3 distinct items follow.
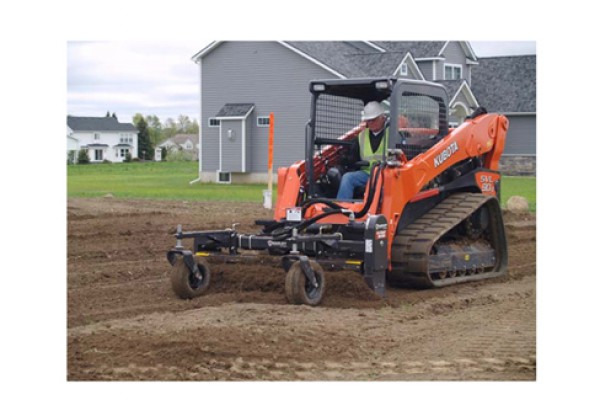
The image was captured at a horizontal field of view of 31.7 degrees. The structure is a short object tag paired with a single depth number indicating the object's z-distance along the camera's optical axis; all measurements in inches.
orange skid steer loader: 421.1
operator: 456.4
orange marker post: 568.1
